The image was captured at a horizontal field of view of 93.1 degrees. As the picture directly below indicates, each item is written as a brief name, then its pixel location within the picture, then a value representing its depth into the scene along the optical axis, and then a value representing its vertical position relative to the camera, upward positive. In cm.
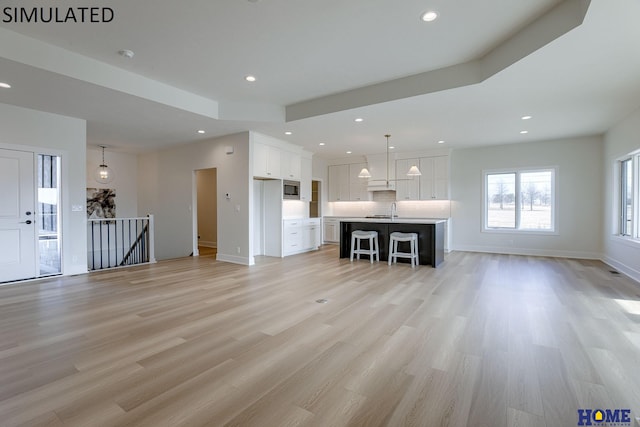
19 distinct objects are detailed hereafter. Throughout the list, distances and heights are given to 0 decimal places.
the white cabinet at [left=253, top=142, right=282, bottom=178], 662 +110
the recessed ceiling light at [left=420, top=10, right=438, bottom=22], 290 +188
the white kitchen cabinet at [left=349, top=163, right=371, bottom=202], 953 +78
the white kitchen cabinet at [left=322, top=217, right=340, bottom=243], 991 -67
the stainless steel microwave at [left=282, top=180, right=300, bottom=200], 754 +49
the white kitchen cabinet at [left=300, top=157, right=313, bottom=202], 821 +84
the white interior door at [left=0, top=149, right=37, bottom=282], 465 -14
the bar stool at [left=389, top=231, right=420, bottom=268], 605 -75
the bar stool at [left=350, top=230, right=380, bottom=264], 652 -74
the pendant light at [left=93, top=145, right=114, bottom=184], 792 +91
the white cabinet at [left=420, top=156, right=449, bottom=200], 820 +87
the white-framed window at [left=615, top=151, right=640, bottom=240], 523 +28
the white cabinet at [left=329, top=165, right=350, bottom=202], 988 +87
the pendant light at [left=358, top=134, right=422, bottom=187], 624 +83
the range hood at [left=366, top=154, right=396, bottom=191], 887 +113
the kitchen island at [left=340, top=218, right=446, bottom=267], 610 -52
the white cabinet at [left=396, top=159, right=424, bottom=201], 854 +77
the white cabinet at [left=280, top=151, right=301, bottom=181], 748 +112
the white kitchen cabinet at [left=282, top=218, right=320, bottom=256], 754 -69
